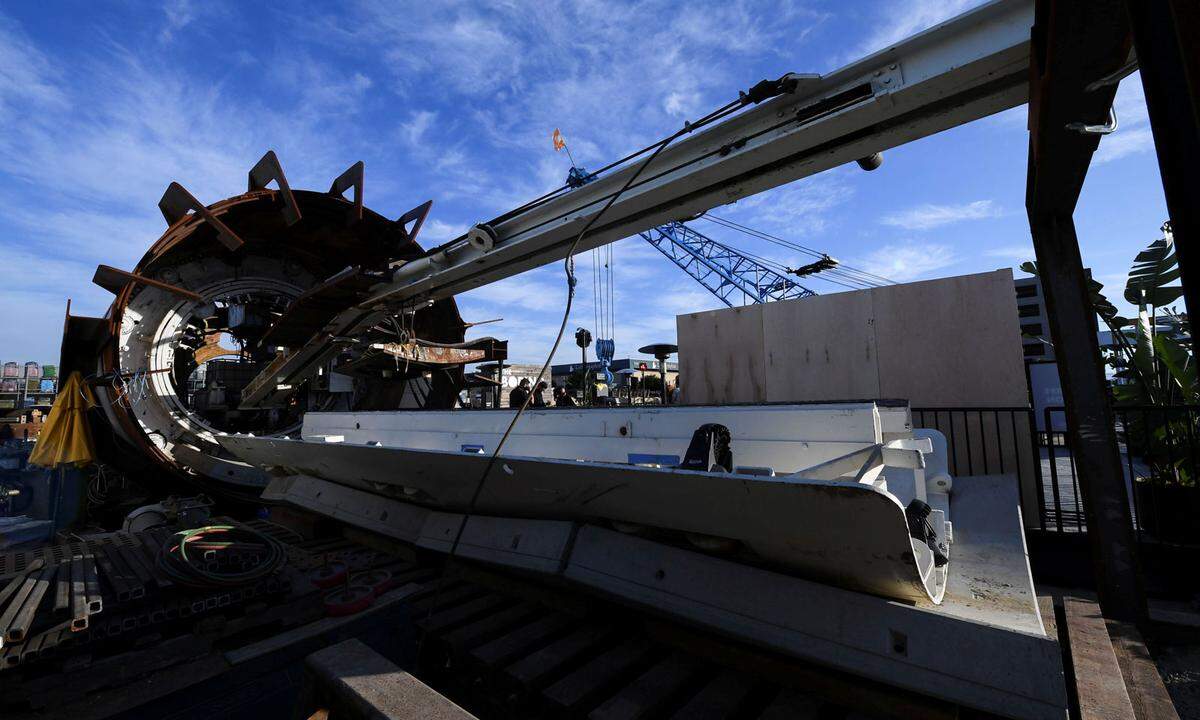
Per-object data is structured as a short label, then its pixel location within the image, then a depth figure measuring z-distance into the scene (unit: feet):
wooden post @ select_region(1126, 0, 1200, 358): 3.05
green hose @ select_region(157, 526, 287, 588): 9.12
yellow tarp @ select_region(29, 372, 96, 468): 20.76
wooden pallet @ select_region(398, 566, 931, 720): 6.37
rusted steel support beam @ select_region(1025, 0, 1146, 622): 6.82
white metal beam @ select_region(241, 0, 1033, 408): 6.97
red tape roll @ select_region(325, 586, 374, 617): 9.35
